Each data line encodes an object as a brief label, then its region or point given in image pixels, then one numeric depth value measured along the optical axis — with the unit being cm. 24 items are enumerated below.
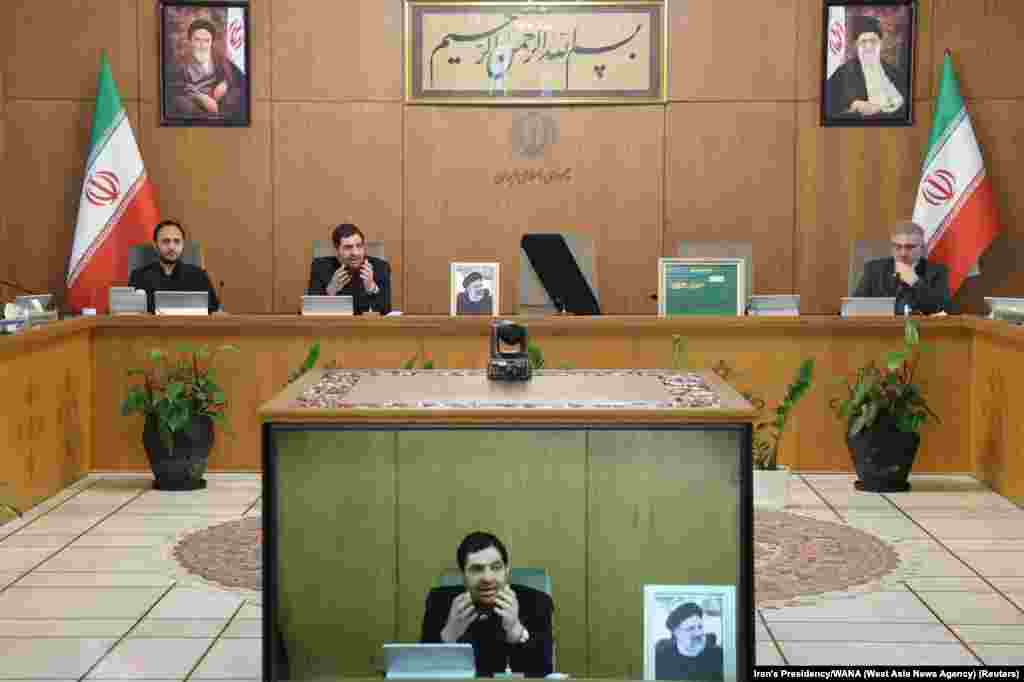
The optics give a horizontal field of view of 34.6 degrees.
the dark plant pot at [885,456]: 856
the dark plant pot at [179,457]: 862
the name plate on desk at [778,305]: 901
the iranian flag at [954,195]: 1061
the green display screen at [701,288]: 907
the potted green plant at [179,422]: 855
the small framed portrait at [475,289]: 916
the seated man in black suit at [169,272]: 950
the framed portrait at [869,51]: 1085
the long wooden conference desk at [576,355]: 889
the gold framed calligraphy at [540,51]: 1085
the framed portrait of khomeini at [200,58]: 1091
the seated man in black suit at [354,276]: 939
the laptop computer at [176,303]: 905
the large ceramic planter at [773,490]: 809
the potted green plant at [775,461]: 794
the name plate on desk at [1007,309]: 839
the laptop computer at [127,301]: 911
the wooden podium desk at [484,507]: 458
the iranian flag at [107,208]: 1061
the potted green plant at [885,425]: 855
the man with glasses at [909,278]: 937
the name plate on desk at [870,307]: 907
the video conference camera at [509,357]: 537
